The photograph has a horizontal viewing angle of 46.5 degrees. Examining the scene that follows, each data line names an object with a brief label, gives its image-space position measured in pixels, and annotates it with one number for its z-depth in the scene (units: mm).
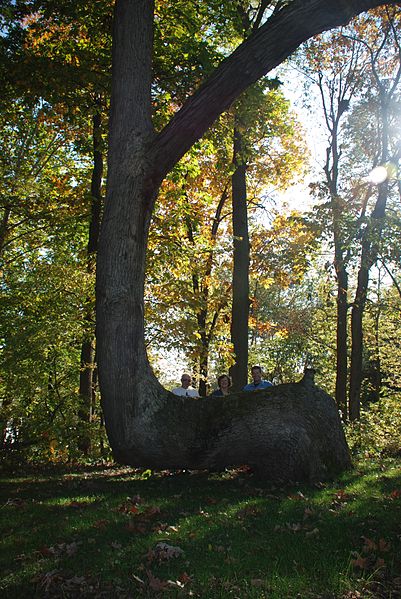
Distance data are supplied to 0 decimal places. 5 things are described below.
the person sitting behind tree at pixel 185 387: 11161
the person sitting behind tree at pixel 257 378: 10227
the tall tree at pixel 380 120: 17984
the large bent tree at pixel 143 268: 6453
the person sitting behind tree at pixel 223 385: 10130
